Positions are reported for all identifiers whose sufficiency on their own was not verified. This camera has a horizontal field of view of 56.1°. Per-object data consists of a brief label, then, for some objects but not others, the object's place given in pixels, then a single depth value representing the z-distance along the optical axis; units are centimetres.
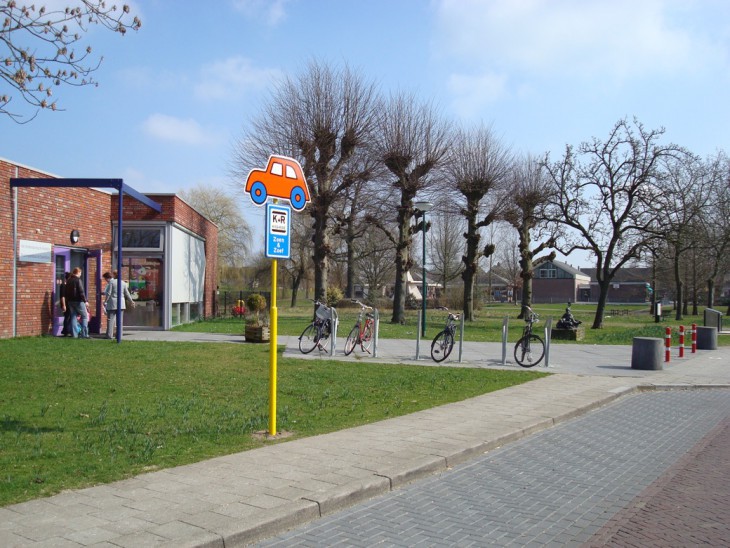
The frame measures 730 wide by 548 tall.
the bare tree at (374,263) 5354
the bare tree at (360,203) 2955
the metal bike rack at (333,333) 1642
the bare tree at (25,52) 697
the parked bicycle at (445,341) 1596
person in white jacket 1700
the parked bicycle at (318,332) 1662
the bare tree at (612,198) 3123
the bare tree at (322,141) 2753
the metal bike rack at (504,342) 1535
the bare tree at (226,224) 5647
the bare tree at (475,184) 3312
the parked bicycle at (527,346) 1557
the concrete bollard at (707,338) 2177
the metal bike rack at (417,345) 1625
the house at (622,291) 10269
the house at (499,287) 8698
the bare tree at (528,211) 3422
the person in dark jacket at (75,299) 1686
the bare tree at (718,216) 3938
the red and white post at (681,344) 1914
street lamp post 2361
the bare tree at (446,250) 6066
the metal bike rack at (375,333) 1633
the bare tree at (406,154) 2984
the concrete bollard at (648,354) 1567
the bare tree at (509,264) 8068
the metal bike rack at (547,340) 1522
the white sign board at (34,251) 1622
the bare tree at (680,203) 3064
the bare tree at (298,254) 4944
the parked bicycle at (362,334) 1673
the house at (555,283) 10769
